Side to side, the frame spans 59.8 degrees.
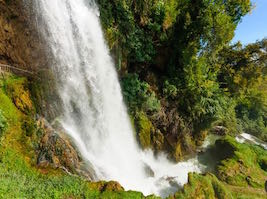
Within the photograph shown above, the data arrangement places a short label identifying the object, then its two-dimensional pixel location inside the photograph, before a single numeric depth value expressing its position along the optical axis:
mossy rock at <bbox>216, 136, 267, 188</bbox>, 10.30
